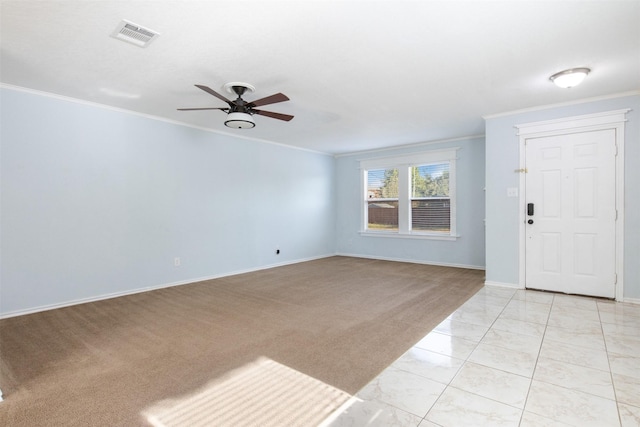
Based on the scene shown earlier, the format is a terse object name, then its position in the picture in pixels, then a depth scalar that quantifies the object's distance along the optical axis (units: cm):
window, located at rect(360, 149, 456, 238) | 617
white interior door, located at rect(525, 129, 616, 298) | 379
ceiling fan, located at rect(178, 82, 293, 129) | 330
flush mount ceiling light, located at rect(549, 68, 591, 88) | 300
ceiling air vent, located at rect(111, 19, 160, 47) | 230
